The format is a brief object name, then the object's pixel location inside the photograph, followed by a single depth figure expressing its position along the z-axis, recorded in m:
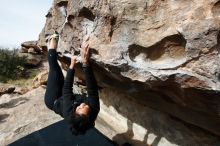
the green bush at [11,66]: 7.92
